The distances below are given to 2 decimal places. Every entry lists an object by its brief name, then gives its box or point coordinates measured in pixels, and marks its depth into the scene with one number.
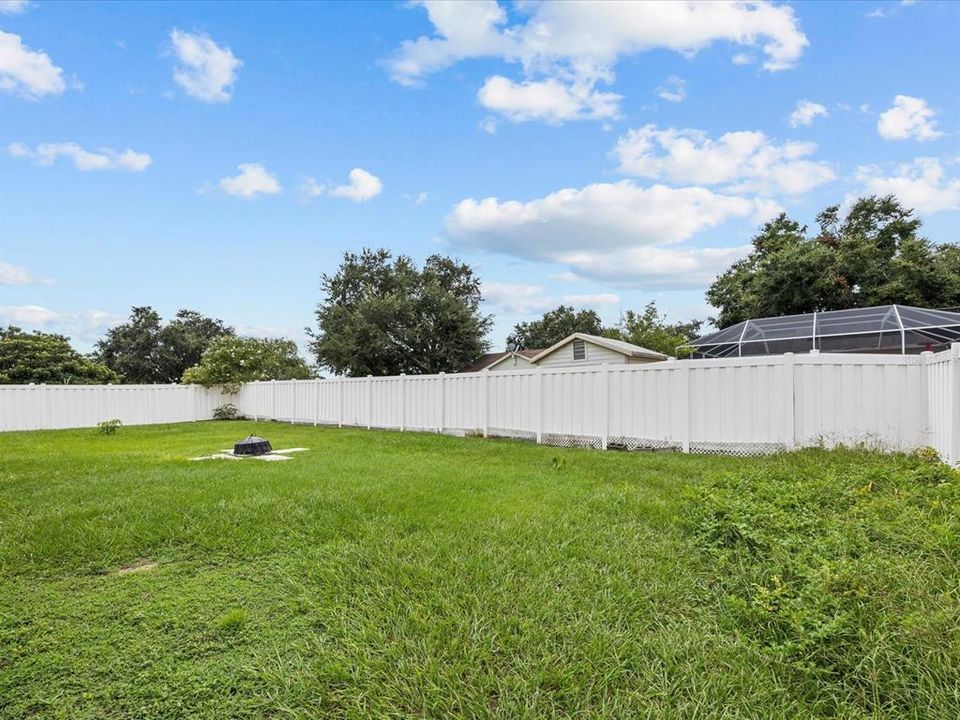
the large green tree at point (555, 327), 41.75
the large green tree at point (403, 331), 24.98
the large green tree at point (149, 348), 32.53
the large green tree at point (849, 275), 19.38
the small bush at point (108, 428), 11.19
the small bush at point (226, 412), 16.05
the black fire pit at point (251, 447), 7.14
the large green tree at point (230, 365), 15.95
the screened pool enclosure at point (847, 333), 12.35
